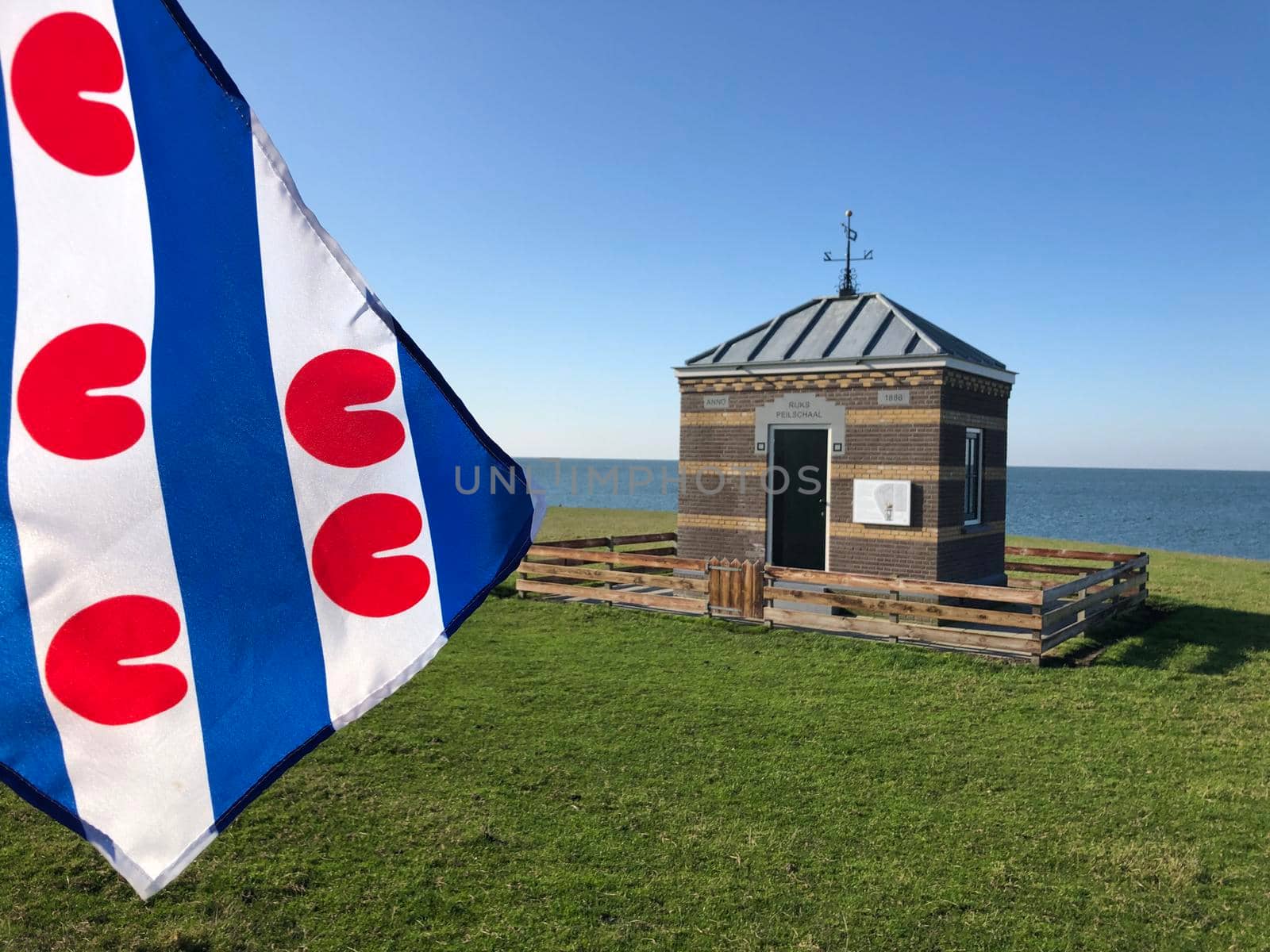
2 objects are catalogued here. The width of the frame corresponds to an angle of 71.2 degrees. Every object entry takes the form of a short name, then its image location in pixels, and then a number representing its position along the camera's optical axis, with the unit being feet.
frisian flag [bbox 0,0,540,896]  5.39
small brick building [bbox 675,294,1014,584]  48.70
